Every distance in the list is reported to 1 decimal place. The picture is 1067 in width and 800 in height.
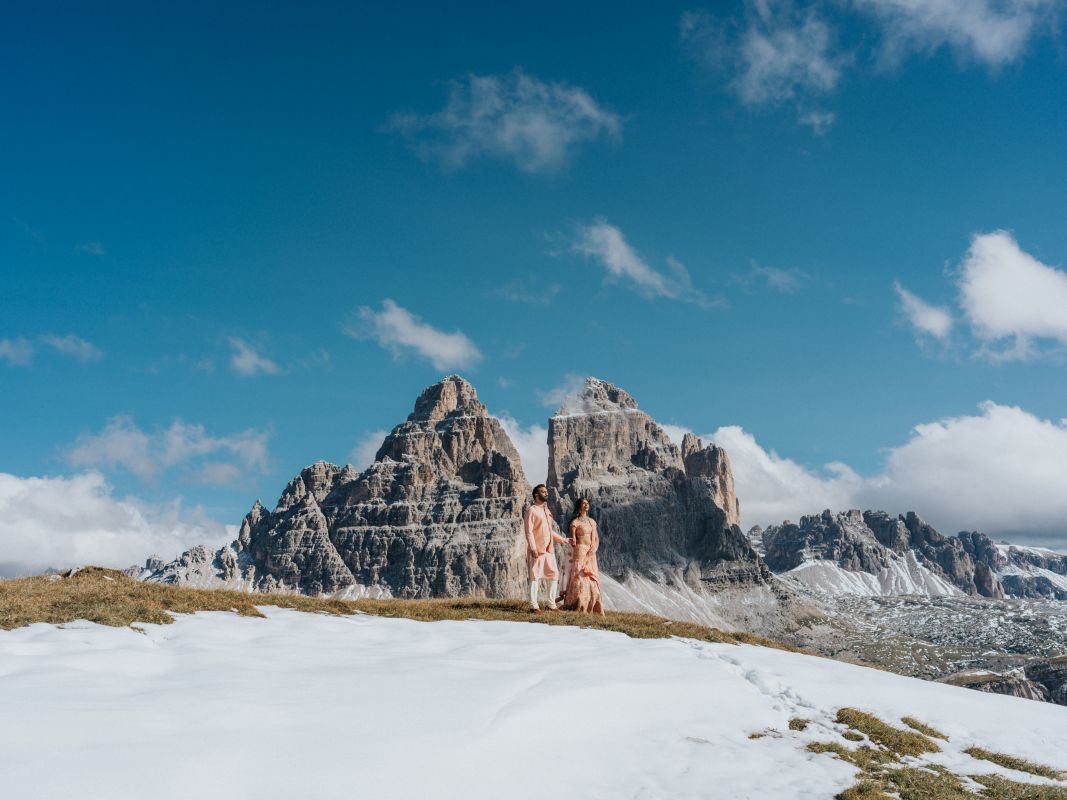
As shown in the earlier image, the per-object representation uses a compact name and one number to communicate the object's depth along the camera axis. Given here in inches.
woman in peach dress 1117.1
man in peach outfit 1098.1
